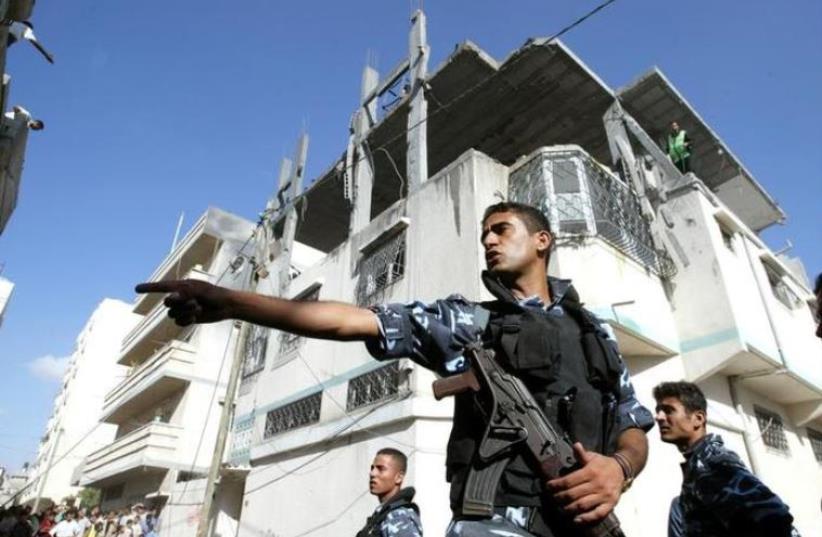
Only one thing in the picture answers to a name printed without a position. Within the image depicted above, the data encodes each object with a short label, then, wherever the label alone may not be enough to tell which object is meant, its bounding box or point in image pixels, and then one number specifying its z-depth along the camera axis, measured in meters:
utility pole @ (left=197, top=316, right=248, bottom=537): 9.73
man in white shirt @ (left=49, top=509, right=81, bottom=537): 12.32
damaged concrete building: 7.94
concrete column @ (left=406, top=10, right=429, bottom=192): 10.72
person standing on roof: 10.95
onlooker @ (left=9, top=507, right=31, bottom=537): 9.89
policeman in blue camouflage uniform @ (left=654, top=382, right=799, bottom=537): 2.25
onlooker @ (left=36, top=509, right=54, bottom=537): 13.29
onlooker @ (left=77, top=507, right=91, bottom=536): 12.92
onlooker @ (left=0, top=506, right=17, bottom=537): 9.78
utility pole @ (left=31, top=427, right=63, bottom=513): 29.38
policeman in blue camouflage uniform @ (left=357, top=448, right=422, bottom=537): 3.10
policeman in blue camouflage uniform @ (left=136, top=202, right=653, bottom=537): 1.22
